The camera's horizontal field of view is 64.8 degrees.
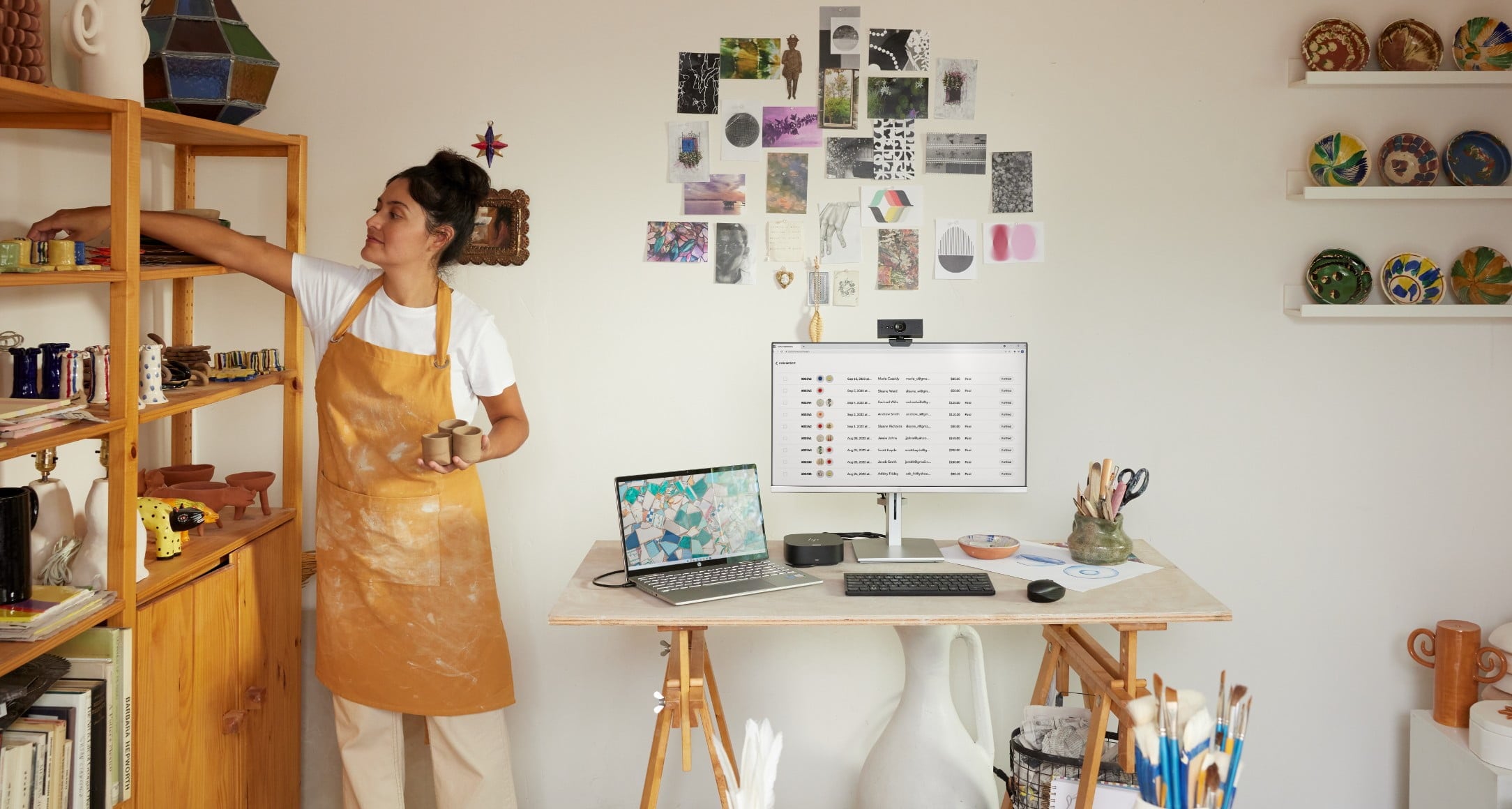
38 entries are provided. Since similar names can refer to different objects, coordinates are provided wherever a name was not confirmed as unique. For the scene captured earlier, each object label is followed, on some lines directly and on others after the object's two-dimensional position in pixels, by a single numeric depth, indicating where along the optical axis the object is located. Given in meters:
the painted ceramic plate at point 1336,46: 2.83
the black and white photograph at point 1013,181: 2.92
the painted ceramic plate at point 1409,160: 2.84
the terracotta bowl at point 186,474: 2.66
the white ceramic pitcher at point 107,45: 2.12
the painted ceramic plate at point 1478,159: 2.84
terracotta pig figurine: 2.49
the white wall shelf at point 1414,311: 2.83
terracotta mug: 2.80
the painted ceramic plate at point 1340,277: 2.88
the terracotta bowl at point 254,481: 2.64
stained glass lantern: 2.47
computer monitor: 2.69
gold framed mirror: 2.92
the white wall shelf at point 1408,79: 2.78
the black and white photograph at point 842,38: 2.90
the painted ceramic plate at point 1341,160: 2.85
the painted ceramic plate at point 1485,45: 2.80
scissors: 2.64
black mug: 1.88
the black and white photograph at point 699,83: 2.90
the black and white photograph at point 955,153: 2.91
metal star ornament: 2.91
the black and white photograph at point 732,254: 2.93
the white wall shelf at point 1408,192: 2.79
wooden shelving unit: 2.06
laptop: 2.45
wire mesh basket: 2.47
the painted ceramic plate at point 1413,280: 2.87
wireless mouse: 2.33
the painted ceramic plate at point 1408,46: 2.82
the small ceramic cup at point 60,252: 1.95
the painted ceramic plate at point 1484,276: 2.86
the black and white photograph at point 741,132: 2.91
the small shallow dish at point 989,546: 2.63
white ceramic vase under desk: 2.63
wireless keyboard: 2.38
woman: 2.43
